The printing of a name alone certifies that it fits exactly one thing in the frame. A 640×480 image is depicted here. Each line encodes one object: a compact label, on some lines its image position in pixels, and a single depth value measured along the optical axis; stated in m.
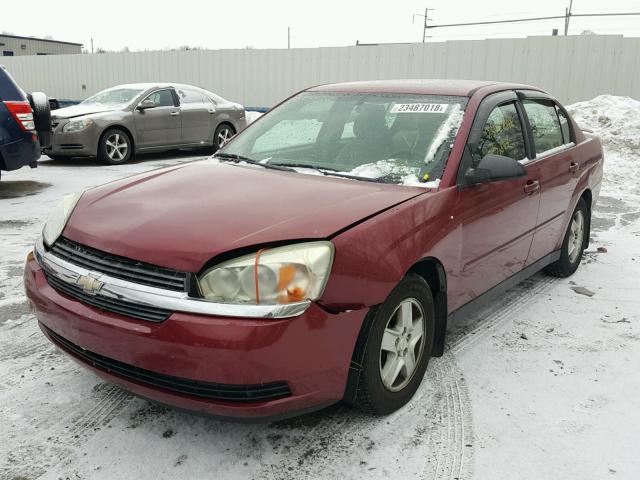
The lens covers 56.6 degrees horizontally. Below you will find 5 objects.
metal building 55.03
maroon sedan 2.19
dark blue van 7.27
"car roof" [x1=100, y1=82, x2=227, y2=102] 11.27
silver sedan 10.12
